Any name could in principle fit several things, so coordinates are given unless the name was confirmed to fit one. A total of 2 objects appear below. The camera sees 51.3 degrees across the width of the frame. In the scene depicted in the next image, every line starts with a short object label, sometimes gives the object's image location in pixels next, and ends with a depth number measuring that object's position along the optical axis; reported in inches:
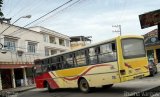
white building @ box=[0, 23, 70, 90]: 783.4
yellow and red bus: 334.4
